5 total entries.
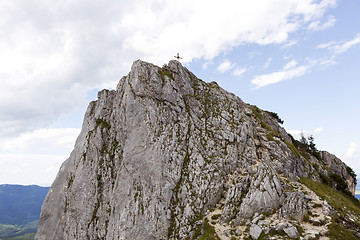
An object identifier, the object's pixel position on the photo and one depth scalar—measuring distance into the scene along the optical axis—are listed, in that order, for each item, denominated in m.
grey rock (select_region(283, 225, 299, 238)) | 25.01
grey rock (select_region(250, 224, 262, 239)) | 27.22
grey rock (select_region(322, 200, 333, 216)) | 27.52
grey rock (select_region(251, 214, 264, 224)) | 29.41
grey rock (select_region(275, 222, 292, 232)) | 26.27
